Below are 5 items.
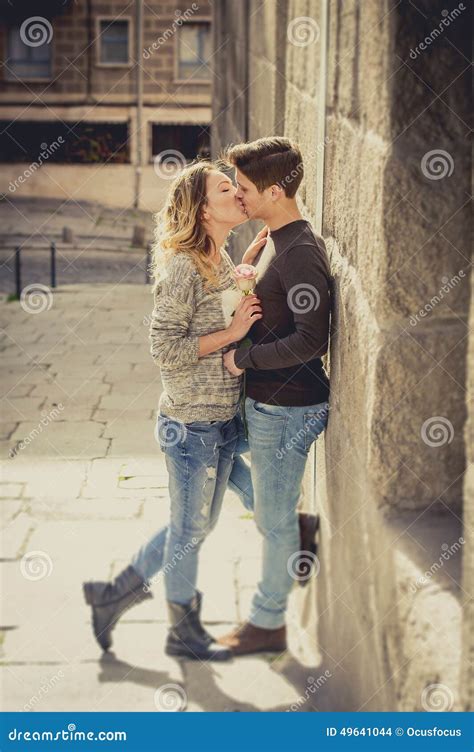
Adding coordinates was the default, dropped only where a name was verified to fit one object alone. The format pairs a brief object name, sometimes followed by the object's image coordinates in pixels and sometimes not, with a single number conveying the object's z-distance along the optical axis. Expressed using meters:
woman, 3.45
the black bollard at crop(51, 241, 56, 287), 12.46
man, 3.31
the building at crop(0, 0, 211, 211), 28.05
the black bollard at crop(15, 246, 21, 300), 11.76
